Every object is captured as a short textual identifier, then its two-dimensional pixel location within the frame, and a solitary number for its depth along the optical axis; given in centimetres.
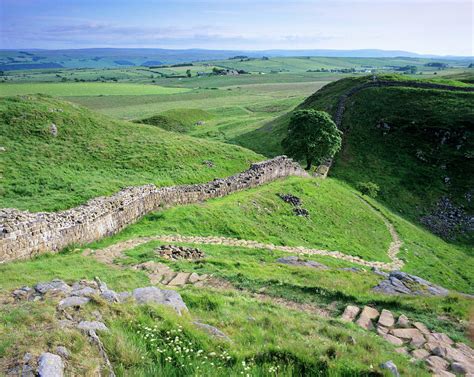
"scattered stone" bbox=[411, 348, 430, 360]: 1233
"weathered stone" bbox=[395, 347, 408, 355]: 1249
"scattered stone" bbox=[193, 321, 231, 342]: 1171
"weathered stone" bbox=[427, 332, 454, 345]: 1366
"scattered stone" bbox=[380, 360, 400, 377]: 1047
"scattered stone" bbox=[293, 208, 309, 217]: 3678
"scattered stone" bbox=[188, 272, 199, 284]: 1868
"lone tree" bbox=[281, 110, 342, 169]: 5377
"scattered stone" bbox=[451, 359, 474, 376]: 1157
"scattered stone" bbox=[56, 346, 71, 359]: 932
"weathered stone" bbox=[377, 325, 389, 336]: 1405
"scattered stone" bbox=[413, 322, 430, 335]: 1425
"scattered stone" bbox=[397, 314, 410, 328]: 1473
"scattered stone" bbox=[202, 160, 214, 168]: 4472
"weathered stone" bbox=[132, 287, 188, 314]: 1338
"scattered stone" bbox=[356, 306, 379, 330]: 1480
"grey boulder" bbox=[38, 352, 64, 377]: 866
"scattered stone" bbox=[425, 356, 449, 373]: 1167
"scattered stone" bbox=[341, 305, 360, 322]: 1538
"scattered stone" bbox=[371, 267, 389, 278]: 2448
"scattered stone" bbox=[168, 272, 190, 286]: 1823
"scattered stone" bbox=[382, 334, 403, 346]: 1328
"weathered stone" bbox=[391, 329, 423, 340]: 1384
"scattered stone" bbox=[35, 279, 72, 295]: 1364
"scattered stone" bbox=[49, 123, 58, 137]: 3933
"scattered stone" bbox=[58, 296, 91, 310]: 1184
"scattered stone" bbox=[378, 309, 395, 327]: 1484
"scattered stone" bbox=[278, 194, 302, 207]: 3816
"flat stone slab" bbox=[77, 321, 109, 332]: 1052
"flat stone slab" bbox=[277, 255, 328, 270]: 2434
